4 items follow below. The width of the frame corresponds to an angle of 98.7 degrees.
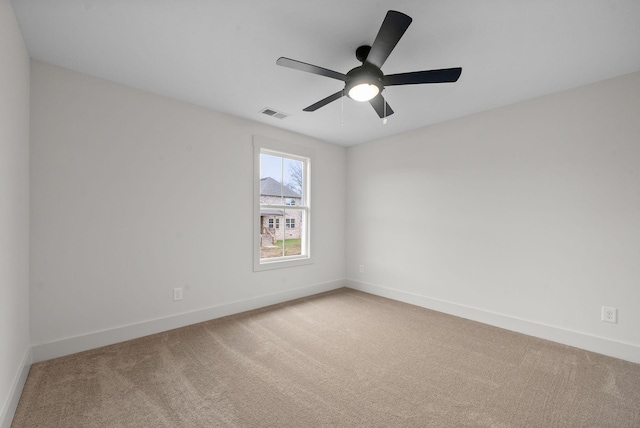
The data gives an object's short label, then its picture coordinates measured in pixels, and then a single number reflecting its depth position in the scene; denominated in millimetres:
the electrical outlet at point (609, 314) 2449
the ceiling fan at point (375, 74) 1612
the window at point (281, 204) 3695
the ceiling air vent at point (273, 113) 3256
